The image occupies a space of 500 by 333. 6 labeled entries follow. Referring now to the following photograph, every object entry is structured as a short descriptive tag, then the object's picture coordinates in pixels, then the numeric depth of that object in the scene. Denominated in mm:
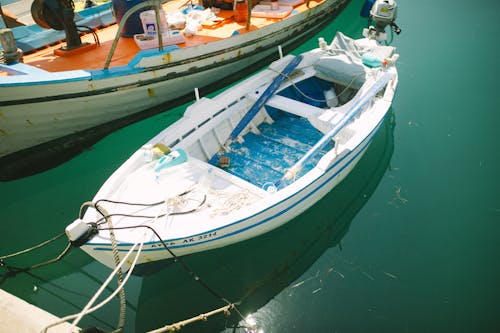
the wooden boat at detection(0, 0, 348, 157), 5309
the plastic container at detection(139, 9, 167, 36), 6180
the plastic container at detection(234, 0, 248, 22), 7645
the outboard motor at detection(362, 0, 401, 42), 7848
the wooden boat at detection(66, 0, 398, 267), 3654
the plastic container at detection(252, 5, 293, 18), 7996
